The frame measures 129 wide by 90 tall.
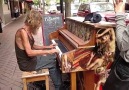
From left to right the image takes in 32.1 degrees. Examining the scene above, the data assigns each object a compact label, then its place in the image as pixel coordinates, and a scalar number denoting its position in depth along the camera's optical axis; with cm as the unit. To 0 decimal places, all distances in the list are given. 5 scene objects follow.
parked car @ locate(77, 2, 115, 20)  1185
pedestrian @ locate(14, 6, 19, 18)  3066
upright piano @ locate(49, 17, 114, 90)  281
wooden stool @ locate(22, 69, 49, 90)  344
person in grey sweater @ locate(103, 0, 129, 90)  226
